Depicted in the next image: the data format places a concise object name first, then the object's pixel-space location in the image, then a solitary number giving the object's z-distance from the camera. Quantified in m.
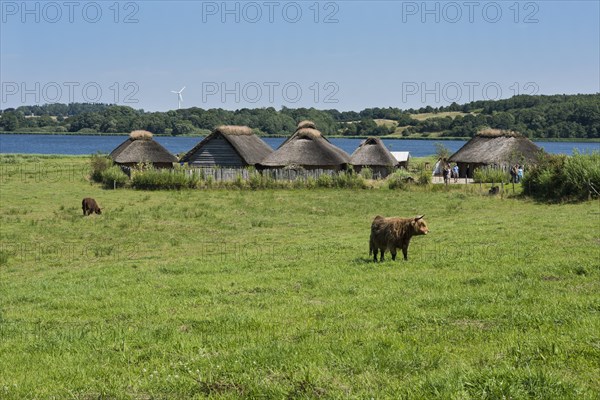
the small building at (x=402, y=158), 64.31
